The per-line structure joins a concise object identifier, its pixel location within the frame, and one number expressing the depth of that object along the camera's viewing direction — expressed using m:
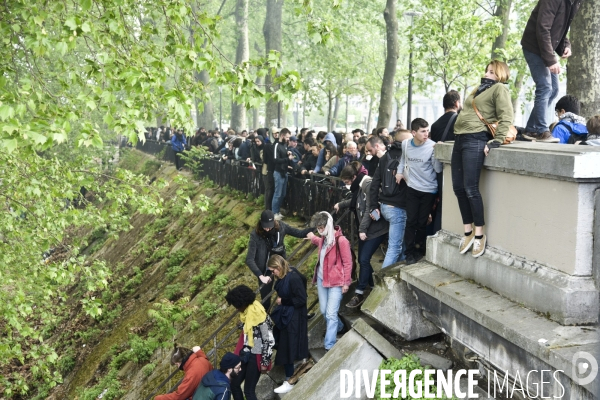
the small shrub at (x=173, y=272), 14.38
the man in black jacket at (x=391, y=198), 7.28
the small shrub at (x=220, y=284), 11.47
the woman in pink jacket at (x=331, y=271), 7.06
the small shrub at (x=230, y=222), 14.85
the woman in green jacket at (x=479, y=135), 5.47
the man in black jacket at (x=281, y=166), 12.73
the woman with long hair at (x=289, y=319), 6.91
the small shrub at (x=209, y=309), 10.78
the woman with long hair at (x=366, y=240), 7.49
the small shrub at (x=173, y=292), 13.31
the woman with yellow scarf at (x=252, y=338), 6.78
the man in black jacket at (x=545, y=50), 6.04
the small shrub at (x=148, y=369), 10.54
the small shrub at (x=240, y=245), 12.77
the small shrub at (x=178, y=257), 15.19
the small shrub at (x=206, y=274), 12.82
